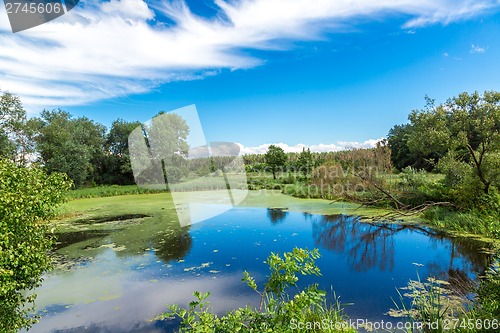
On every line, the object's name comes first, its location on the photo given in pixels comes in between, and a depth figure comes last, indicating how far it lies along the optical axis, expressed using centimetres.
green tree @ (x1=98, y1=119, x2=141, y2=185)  3027
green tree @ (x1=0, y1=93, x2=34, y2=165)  2112
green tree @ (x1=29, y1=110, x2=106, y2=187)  2475
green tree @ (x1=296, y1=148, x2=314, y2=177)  2427
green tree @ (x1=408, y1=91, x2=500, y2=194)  880
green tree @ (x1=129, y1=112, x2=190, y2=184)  2830
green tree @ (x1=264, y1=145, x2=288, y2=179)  2795
